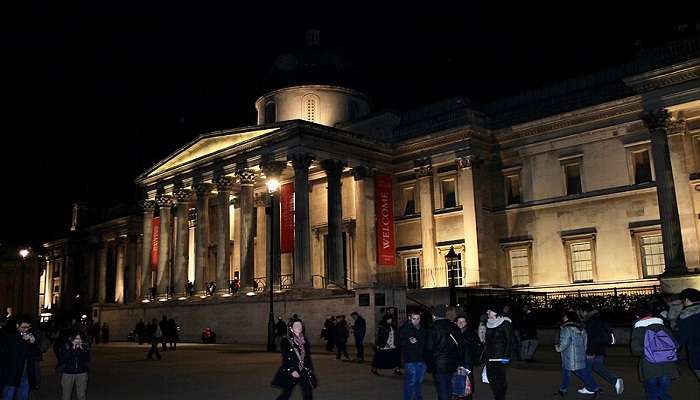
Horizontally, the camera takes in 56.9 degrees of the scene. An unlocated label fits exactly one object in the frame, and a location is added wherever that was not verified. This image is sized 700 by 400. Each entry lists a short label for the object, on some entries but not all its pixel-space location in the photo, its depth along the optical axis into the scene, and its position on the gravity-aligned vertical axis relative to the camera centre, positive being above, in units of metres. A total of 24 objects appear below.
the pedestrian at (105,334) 43.66 -0.84
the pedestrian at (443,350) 9.77 -0.61
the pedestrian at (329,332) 25.84 -0.74
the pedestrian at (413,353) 10.64 -0.69
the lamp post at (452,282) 27.33 +1.10
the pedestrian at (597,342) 12.45 -0.73
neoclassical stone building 29.72 +6.57
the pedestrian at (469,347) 9.95 -0.60
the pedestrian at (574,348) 11.98 -0.79
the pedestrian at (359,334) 21.39 -0.71
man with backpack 8.97 -0.72
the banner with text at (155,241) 45.12 +5.49
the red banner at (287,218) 36.06 +5.39
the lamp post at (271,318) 28.11 -0.12
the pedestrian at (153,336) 25.69 -0.65
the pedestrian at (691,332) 8.78 -0.42
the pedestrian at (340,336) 22.45 -0.80
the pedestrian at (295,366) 9.19 -0.73
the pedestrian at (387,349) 15.64 -0.91
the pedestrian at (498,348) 9.91 -0.62
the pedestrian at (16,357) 10.15 -0.52
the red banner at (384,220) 37.34 +5.29
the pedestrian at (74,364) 10.69 -0.68
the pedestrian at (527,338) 19.33 -0.94
